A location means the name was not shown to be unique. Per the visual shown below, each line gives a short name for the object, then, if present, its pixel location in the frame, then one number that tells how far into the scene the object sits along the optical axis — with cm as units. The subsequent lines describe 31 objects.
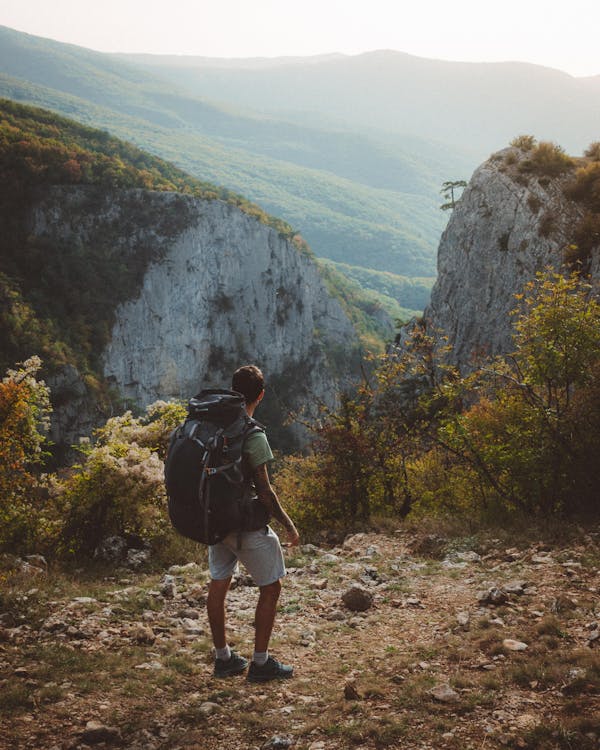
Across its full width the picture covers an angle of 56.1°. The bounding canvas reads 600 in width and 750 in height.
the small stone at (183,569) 766
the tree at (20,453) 730
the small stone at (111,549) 877
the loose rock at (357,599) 616
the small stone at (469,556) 754
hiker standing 406
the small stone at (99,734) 338
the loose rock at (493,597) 559
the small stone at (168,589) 644
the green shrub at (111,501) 937
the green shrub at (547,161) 3030
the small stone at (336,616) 593
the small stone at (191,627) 536
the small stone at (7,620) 516
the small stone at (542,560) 663
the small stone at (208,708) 376
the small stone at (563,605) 510
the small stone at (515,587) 578
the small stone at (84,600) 586
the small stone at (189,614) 583
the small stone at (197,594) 636
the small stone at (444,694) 376
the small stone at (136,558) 858
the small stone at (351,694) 392
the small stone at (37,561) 806
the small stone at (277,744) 340
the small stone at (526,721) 333
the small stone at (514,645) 443
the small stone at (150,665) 443
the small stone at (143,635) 499
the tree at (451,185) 5154
